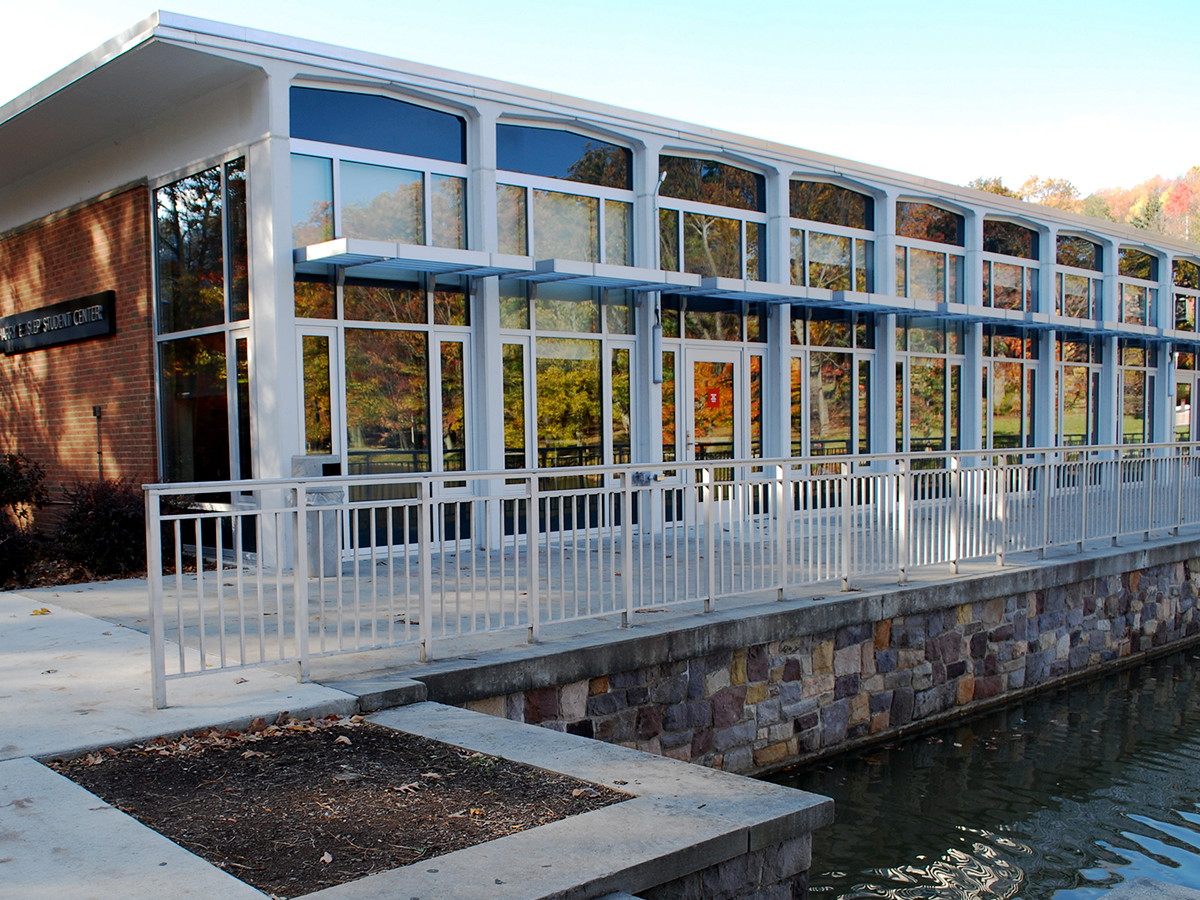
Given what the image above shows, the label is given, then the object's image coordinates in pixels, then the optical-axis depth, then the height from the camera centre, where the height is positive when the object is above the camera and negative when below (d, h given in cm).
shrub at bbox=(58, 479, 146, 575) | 1037 -102
